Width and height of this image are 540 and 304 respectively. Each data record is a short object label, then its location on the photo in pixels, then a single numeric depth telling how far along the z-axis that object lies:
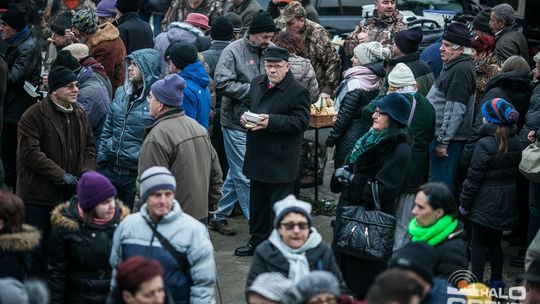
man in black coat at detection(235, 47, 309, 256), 9.22
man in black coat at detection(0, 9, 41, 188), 11.08
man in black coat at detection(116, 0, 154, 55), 11.81
